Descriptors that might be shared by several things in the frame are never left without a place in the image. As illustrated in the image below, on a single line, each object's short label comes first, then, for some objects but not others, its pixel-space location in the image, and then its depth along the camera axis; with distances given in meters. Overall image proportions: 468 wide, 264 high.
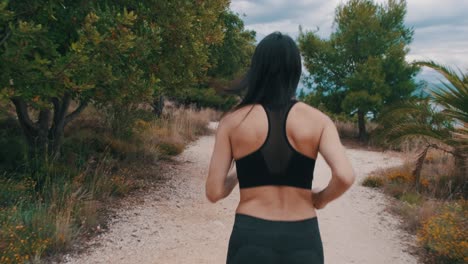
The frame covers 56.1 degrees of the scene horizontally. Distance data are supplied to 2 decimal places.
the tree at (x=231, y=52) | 18.39
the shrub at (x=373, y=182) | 9.95
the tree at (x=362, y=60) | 18.67
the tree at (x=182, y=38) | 7.78
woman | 1.86
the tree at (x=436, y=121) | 8.17
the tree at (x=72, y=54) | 5.04
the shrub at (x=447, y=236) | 5.19
